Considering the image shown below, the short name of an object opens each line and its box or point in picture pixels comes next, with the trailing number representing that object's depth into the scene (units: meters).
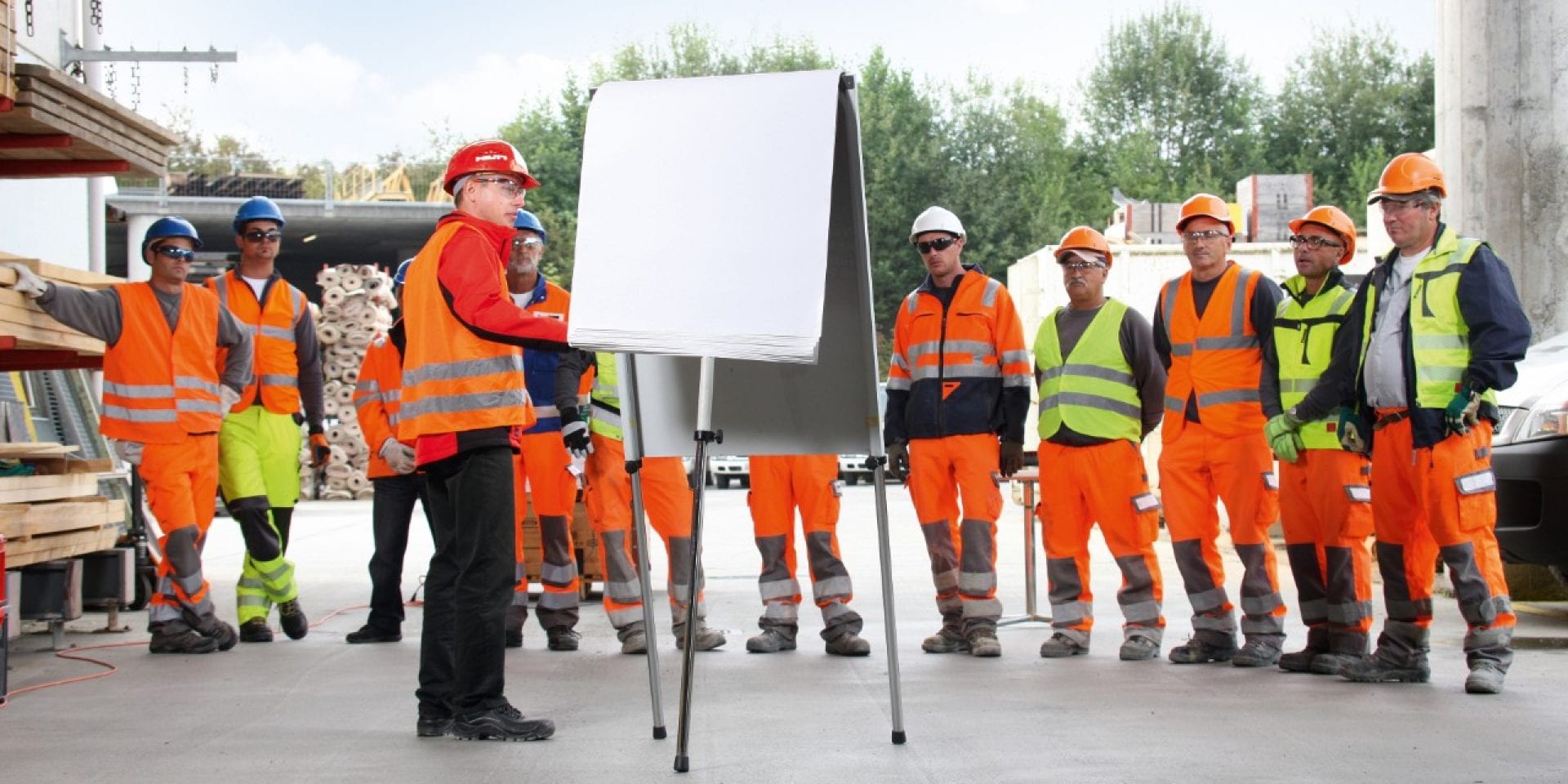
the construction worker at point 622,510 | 8.23
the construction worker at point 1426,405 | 6.45
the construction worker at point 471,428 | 5.59
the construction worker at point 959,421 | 8.00
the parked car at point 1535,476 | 7.82
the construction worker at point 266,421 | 8.49
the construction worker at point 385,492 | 8.72
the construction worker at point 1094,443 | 7.89
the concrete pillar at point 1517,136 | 10.58
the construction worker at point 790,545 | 8.02
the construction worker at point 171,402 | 8.00
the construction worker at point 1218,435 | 7.53
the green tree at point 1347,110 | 57.47
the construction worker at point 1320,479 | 7.16
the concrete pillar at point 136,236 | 26.23
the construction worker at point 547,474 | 8.34
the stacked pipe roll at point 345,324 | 26.92
